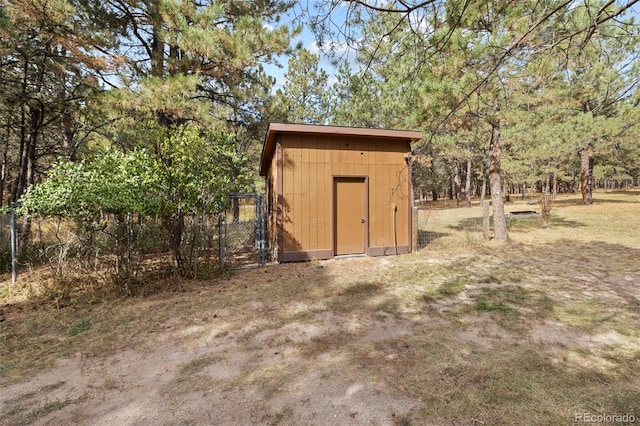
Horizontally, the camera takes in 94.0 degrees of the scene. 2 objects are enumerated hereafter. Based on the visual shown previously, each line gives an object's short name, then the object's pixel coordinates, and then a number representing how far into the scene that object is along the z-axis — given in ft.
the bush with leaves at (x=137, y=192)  14.82
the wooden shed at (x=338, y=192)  22.61
